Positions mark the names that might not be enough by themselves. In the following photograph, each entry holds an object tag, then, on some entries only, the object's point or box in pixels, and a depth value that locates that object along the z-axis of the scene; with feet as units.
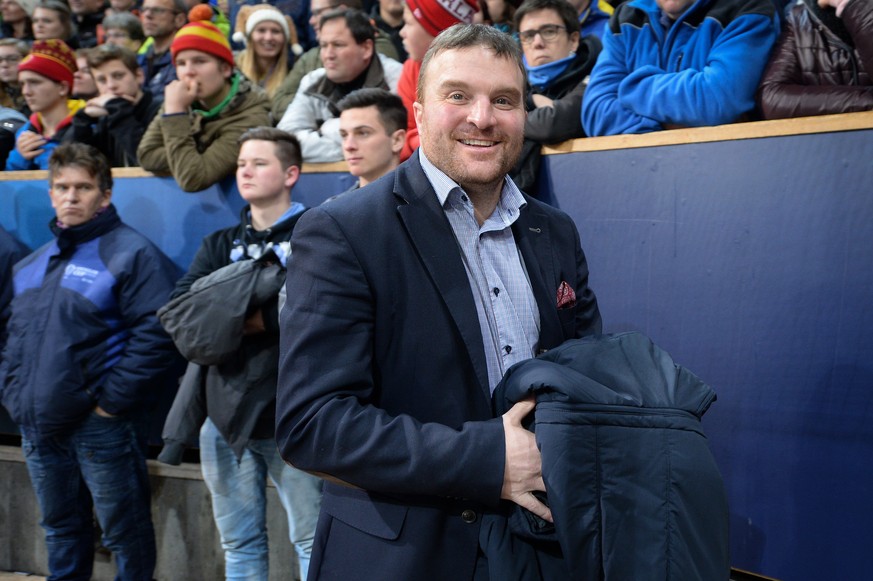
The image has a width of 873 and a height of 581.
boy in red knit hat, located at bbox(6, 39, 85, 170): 18.03
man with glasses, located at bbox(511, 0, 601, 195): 12.39
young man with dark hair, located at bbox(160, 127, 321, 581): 11.37
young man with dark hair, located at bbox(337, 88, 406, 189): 11.90
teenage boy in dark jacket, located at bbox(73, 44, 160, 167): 16.51
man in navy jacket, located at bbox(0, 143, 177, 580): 13.33
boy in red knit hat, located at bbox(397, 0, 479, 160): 13.64
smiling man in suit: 5.21
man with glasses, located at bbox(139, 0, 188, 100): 20.72
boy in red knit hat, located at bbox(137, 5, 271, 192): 14.53
